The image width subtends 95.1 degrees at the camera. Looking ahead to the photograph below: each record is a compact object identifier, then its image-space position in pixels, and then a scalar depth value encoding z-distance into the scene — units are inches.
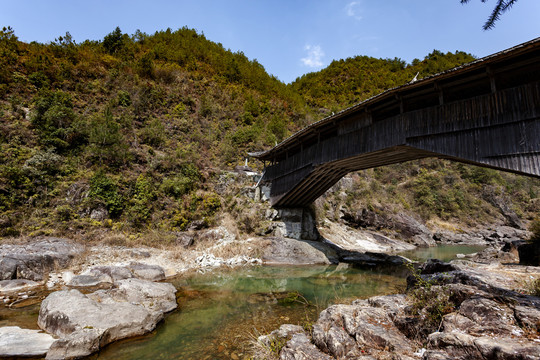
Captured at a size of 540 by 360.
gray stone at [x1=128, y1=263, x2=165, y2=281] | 414.1
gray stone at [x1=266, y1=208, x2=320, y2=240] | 720.3
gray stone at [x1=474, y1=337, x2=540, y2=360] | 103.4
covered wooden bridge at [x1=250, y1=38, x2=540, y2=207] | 307.7
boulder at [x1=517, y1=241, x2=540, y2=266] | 421.1
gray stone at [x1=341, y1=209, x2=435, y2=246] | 1031.0
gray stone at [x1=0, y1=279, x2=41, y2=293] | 330.7
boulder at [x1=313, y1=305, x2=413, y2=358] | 153.8
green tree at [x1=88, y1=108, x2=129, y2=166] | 679.7
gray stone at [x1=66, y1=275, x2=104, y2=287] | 363.7
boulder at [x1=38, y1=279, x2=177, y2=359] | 193.3
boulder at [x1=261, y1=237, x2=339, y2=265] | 608.7
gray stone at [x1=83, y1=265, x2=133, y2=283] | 386.9
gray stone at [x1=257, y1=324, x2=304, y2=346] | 190.6
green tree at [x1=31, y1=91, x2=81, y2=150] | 654.5
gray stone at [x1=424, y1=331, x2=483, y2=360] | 119.0
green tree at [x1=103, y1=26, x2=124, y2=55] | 1338.6
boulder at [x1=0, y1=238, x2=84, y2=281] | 365.4
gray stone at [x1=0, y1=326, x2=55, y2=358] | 185.0
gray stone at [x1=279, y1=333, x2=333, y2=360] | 156.7
